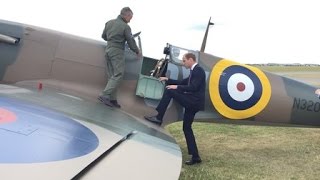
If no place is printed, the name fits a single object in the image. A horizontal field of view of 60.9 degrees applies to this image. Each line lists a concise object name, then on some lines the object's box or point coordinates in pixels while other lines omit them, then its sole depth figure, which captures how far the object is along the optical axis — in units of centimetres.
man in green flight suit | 403
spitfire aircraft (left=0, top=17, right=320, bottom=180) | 330
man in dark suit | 397
